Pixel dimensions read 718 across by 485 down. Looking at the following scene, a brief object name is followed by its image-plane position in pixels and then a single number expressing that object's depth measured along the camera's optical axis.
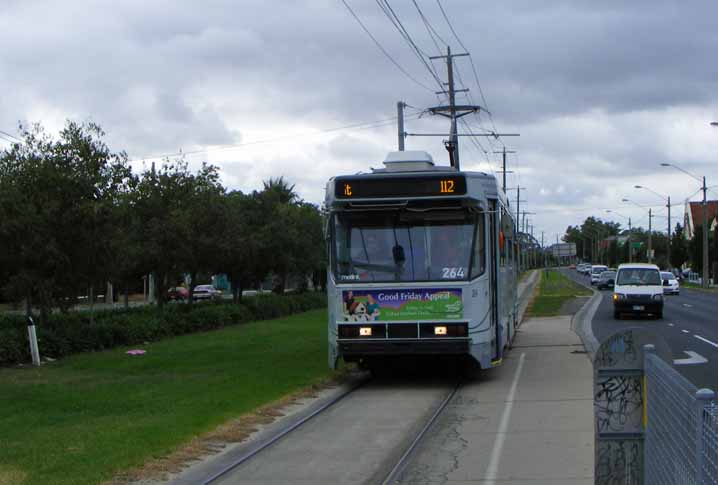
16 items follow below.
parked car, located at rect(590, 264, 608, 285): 73.25
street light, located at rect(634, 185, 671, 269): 70.00
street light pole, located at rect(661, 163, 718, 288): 61.94
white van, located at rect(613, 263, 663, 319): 33.34
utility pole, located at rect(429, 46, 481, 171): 33.69
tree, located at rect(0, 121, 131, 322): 18.56
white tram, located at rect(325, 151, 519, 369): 14.07
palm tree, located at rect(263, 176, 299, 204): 58.97
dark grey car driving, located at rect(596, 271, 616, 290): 66.69
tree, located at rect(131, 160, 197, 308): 27.19
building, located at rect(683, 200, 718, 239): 118.65
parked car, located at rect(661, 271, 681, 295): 57.72
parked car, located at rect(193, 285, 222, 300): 63.72
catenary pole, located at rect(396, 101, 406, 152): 32.88
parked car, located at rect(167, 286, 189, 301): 58.47
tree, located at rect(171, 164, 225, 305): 27.64
